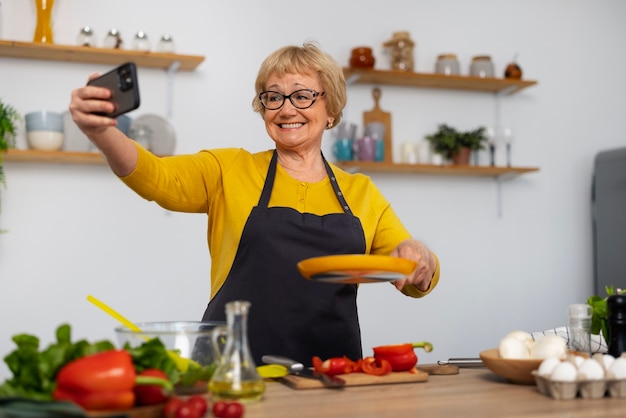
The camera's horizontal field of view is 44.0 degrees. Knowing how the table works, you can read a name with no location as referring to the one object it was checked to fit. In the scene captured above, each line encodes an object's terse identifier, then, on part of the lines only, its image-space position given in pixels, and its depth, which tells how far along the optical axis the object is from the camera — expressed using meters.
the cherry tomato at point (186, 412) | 1.13
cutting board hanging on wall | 4.05
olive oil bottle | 1.29
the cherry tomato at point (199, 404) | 1.15
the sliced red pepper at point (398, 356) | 1.67
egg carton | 1.42
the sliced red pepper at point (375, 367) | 1.62
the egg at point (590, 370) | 1.43
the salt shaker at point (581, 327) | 1.72
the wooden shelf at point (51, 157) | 3.32
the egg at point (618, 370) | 1.43
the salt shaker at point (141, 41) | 3.55
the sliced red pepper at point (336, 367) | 1.60
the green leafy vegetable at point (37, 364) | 1.20
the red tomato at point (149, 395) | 1.18
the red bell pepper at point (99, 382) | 1.14
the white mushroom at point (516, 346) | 1.61
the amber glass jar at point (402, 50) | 4.00
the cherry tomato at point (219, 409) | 1.18
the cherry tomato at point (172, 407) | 1.15
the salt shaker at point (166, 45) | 3.58
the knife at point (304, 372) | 1.51
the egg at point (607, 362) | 1.46
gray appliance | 4.19
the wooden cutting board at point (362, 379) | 1.52
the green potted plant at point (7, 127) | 3.27
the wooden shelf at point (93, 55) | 3.38
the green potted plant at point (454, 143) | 4.07
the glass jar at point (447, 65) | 4.09
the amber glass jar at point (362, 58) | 3.88
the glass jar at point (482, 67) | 4.15
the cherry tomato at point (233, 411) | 1.17
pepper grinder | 1.65
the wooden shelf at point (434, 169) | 3.86
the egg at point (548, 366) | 1.46
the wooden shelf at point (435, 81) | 3.92
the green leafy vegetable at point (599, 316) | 1.83
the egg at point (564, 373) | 1.42
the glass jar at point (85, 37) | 3.48
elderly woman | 2.04
